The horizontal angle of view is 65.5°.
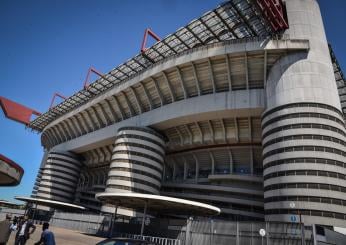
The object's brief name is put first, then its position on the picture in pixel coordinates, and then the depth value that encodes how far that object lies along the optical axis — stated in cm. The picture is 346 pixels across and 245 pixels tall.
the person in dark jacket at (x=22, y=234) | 1285
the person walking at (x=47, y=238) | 913
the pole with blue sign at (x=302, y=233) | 1532
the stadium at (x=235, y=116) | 3061
